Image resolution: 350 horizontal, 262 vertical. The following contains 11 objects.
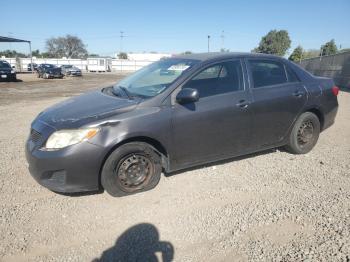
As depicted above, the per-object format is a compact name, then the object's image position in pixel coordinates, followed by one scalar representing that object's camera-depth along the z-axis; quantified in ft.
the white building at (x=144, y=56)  246.64
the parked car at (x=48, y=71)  103.14
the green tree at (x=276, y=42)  321.73
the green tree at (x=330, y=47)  258.45
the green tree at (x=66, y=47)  318.04
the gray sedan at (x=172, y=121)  11.01
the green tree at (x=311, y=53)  260.99
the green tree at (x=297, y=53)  262.26
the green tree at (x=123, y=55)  321.60
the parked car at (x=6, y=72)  75.83
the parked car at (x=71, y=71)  122.62
